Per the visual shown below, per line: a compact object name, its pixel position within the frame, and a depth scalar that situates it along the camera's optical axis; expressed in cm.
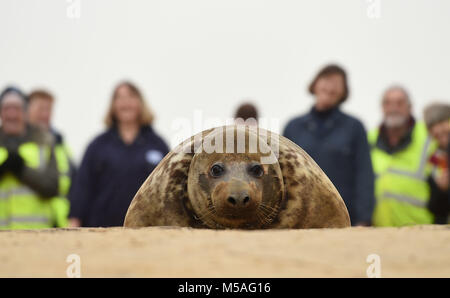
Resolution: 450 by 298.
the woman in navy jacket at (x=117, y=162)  1276
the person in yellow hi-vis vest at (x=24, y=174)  1320
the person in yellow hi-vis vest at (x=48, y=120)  1537
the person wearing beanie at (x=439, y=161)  1320
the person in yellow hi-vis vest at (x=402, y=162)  1345
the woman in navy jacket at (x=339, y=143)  1239
